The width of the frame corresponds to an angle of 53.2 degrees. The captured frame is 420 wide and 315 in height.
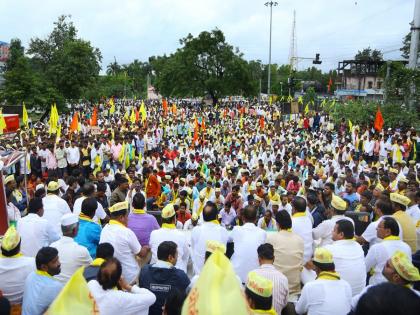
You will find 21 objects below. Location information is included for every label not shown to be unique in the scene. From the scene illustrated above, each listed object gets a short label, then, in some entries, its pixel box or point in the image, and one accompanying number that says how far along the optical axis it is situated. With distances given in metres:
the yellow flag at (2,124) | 10.39
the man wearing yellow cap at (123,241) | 4.04
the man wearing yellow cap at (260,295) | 2.80
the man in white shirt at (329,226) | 4.86
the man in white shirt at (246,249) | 4.31
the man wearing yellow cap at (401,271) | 2.98
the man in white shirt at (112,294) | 2.98
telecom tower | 65.89
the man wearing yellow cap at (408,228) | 4.91
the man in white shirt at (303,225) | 4.69
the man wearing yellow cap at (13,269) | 3.49
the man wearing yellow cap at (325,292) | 3.24
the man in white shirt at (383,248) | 3.98
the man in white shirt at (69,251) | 3.74
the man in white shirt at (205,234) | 4.45
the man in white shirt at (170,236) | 4.26
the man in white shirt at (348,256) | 3.87
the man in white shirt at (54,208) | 5.41
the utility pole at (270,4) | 37.76
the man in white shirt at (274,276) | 3.50
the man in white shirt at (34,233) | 4.41
